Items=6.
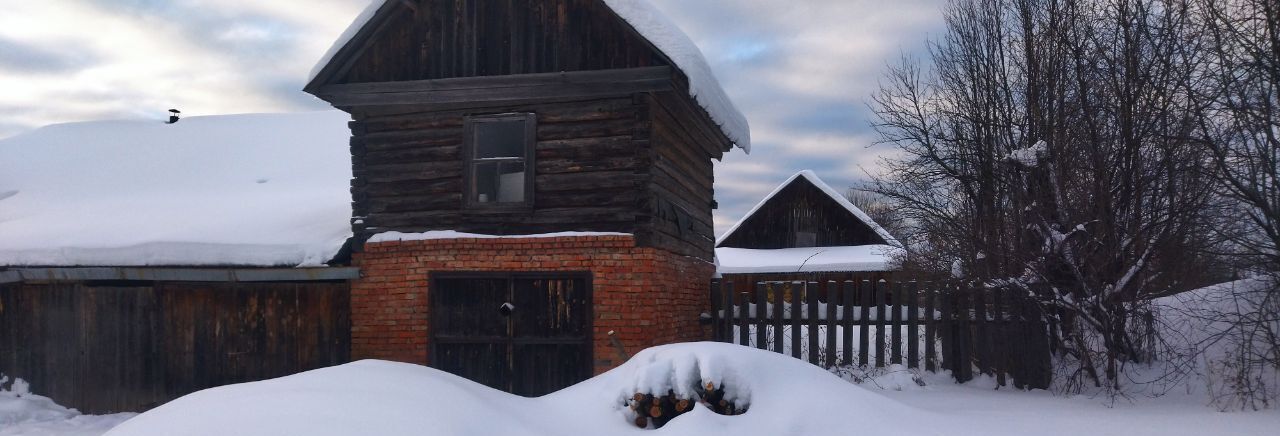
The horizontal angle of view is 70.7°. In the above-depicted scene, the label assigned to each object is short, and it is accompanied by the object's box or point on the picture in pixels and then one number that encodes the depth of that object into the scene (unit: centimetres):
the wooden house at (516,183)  1102
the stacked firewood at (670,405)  658
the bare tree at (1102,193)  1021
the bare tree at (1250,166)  910
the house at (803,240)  2658
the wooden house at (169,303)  1192
